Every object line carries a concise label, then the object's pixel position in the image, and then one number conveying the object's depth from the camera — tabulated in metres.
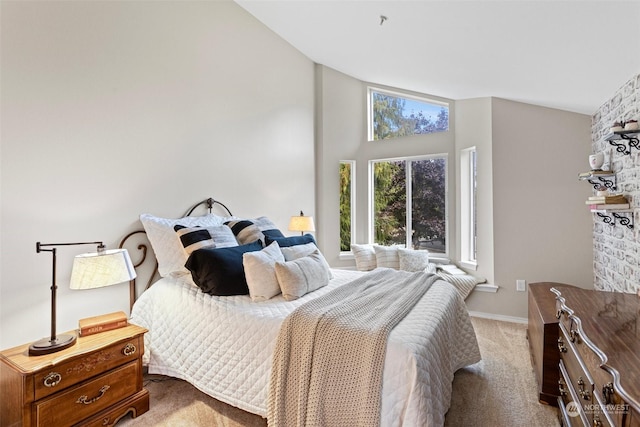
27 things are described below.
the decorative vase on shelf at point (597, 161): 2.57
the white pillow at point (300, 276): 2.23
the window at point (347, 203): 4.93
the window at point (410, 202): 4.50
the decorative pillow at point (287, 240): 2.93
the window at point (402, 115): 4.53
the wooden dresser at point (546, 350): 2.03
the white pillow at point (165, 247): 2.46
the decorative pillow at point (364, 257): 4.50
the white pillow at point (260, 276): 2.20
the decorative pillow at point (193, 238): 2.41
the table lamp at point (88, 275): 1.71
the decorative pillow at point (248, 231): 2.92
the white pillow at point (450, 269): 4.00
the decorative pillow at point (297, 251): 2.72
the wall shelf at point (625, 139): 2.10
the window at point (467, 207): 4.18
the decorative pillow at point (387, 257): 4.32
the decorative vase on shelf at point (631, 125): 2.02
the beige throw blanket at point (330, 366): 1.50
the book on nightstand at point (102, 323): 1.93
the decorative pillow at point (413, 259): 4.15
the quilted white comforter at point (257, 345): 1.46
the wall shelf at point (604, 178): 2.53
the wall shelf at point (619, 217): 2.27
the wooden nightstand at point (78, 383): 1.55
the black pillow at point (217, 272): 2.21
